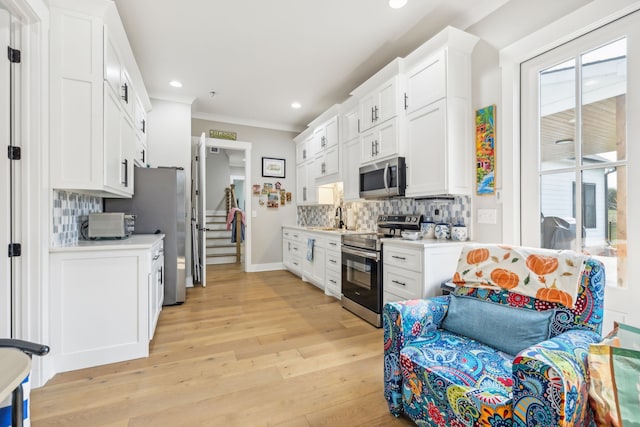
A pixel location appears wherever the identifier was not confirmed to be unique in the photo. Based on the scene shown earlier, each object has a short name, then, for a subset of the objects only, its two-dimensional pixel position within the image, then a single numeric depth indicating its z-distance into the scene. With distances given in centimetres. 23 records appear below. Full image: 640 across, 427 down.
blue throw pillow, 143
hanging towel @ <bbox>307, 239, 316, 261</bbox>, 434
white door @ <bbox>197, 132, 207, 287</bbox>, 415
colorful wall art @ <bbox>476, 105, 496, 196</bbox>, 246
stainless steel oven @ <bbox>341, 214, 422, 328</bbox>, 288
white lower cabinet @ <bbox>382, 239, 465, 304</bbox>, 243
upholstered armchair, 102
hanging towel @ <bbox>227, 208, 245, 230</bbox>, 637
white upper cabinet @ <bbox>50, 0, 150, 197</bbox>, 204
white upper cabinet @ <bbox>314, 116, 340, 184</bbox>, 426
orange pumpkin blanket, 142
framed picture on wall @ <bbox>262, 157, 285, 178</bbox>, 559
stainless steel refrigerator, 336
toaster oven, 257
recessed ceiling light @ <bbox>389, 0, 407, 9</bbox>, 238
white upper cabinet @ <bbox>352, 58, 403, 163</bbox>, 302
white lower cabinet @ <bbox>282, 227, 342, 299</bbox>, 371
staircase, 661
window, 179
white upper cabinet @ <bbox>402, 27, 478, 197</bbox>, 254
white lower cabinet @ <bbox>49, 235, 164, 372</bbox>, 206
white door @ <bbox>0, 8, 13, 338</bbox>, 177
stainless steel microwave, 300
